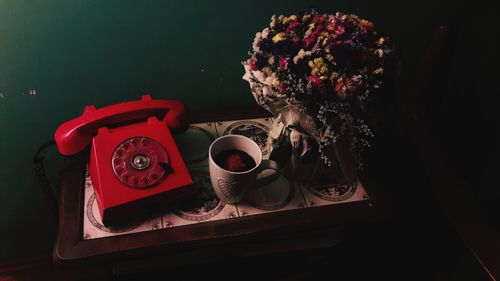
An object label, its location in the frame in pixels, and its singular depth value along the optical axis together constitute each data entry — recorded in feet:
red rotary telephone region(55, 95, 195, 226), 3.18
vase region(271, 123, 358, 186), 3.28
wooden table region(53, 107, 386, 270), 3.09
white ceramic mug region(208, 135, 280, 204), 3.16
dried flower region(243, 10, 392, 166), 2.86
